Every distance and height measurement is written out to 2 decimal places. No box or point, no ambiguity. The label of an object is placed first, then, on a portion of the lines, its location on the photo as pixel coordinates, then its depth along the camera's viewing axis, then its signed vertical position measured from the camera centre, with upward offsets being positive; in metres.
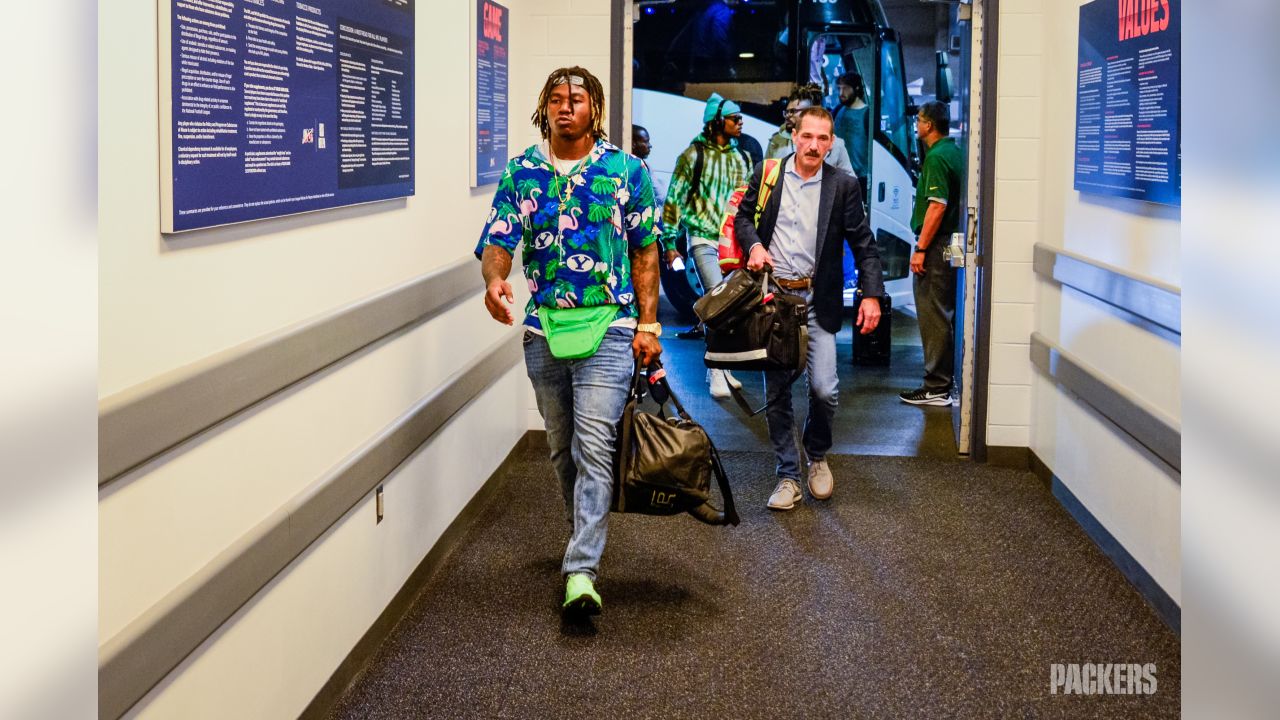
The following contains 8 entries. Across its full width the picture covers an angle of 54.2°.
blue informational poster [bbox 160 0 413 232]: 2.23 +0.32
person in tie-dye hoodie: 7.62 +0.45
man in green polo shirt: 7.30 +0.05
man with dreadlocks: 3.84 -0.06
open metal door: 5.98 +0.09
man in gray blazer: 5.05 +0.07
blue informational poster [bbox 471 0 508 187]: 5.10 +0.69
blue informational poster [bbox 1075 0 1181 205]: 3.90 +0.54
